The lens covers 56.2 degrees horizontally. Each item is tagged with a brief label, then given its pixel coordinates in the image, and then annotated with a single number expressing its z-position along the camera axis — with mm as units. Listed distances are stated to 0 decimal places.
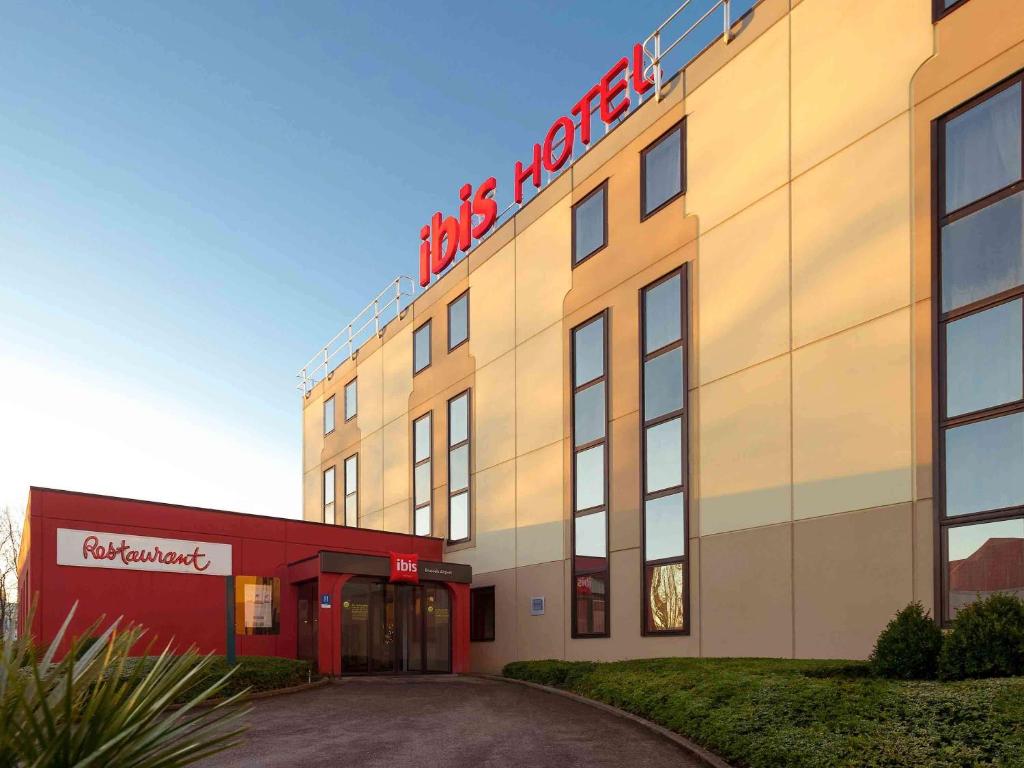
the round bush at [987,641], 10023
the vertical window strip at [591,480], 20969
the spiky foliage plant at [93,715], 3617
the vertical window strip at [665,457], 18500
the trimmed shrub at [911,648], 10945
